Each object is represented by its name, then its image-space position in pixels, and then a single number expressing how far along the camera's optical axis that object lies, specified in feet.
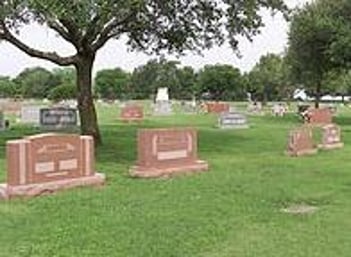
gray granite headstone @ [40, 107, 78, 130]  100.73
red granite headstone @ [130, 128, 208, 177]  47.62
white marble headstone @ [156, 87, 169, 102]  205.87
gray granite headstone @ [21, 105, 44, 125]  115.55
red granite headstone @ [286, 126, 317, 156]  65.05
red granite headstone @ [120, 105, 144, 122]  126.41
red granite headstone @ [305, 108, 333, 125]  112.23
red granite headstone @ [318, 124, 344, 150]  73.62
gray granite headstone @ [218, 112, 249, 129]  106.73
